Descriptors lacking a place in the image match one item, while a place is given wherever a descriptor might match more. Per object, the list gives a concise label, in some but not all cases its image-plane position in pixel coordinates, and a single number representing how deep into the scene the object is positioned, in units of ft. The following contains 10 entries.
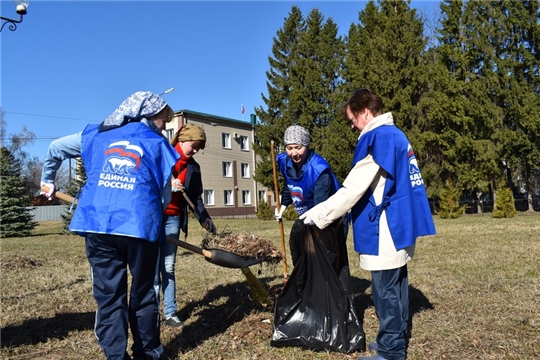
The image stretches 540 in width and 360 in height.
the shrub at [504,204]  62.75
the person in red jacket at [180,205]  13.47
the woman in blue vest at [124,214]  8.70
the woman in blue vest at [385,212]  9.50
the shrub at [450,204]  67.31
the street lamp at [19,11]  24.52
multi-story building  115.44
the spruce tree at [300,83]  97.50
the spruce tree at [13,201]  63.62
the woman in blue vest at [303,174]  12.82
